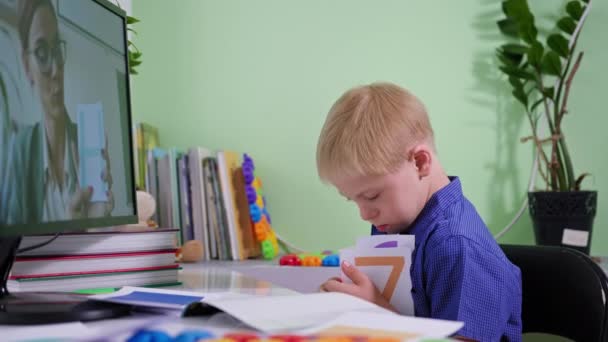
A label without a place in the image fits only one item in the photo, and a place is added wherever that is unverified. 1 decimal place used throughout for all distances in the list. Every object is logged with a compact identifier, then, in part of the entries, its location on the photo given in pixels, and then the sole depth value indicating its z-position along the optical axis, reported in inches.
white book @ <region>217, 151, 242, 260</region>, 77.2
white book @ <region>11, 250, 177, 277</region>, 35.9
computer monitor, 26.3
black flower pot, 71.1
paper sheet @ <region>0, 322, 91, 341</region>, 21.2
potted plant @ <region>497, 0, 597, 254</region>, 71.4
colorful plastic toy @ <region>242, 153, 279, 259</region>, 77.4
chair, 36.6
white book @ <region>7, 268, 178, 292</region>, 35.7
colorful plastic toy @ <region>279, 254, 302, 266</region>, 69.9
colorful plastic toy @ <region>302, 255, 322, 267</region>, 69.0
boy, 38.5
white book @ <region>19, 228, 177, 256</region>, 36.5
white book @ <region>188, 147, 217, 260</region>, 77.3
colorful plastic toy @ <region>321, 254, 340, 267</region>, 68.4
